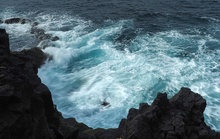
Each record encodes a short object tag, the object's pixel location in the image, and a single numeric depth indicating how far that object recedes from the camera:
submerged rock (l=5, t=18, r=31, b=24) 54.17
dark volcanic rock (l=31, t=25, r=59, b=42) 44.67
